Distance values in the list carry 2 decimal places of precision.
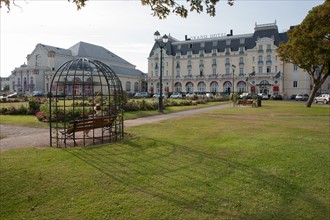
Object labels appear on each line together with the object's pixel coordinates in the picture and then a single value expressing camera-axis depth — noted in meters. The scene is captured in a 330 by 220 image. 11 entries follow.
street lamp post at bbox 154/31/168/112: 20.48
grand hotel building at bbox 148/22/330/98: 70.62
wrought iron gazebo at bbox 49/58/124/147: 9.34
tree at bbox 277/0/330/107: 24.38
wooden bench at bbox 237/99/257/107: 31.44
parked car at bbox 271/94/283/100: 62.23
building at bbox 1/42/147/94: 78.06
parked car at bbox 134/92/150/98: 70.03
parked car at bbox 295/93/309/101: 59.03
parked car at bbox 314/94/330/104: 43.94
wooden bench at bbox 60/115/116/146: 9.21
